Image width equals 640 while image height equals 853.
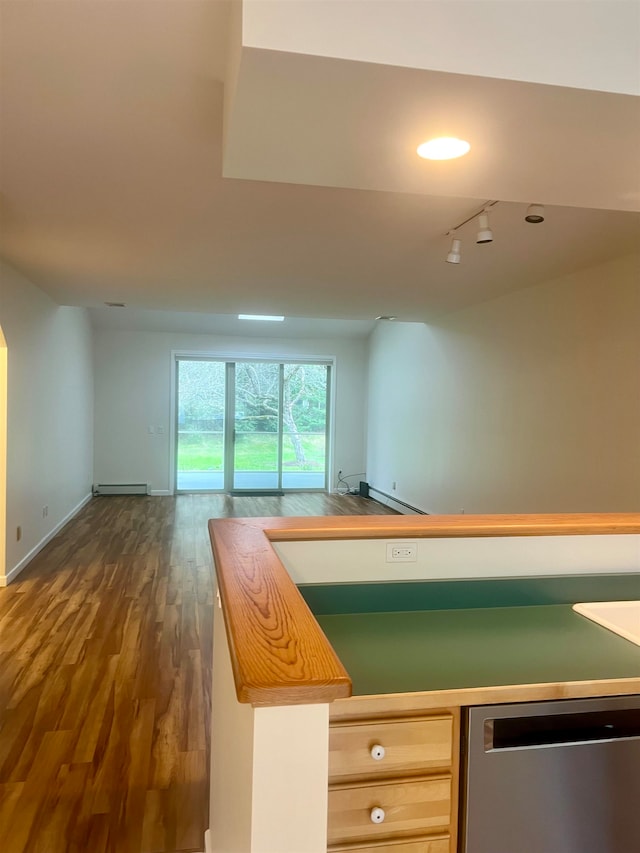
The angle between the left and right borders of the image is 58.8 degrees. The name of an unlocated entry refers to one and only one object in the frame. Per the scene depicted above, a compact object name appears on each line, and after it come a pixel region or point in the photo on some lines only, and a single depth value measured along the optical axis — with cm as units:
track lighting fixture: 258
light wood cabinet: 102
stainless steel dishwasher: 108
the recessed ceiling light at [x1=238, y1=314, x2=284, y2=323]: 767
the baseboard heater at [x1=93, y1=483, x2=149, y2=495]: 818
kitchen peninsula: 79
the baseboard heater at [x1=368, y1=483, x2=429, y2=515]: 663
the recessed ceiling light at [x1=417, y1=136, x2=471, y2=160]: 148
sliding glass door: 859
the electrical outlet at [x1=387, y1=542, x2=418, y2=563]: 165
